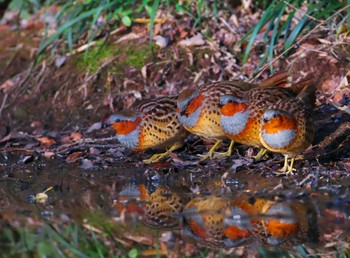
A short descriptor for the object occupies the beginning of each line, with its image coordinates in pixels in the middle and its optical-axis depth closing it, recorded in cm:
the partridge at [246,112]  1302
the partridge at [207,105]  1372
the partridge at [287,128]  1233
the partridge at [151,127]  1430
